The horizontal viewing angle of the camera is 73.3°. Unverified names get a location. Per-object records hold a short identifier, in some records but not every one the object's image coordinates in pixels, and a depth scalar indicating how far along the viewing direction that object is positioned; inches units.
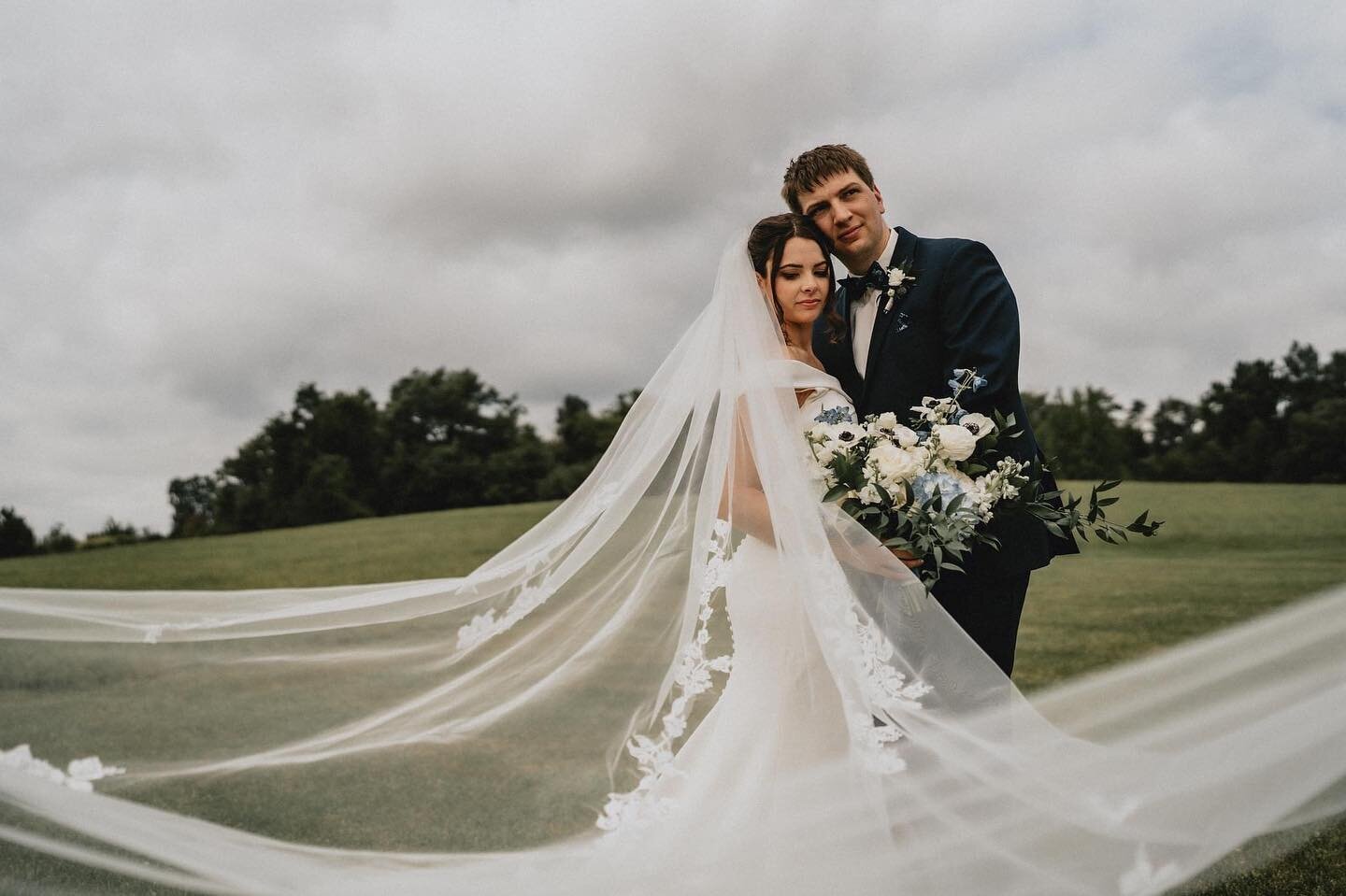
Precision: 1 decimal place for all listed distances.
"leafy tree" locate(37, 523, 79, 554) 1200.8
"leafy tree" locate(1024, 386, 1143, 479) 2228.1
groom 136.7
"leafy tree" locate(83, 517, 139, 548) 1225.3
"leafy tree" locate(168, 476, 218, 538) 2431.1
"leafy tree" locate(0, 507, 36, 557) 1152.2
